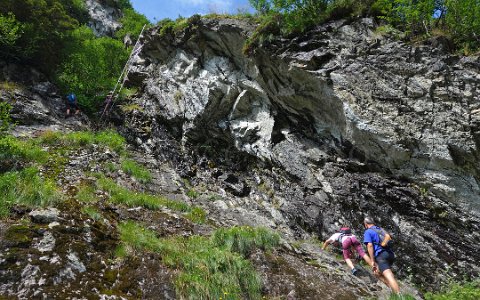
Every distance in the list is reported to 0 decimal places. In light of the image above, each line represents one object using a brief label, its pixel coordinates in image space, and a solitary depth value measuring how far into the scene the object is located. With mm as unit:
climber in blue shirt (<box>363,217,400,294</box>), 7867
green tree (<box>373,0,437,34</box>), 12234
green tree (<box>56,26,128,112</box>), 23172
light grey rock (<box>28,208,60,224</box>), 7231
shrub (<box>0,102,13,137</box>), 11531
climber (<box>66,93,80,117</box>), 20744
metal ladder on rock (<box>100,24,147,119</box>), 22347
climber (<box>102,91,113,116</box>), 22188
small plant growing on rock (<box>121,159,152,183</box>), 14961
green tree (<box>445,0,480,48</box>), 11500
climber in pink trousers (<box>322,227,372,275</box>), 9052
